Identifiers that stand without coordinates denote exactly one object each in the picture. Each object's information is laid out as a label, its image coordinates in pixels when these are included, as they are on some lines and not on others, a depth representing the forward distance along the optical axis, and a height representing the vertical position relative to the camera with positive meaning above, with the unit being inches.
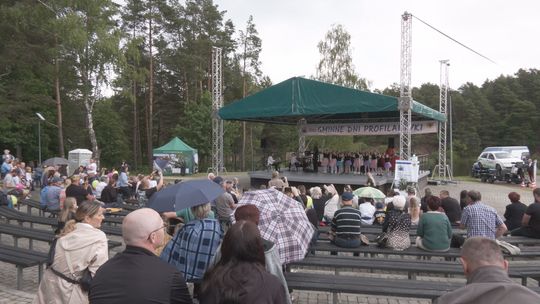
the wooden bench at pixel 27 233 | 213.2 -43.7
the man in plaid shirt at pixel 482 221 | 213.6 -35.6
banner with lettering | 751.7 +47.7
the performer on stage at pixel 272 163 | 912.4 -23.4
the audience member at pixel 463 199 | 305.2 -34.1
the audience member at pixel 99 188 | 431.5 -37.3
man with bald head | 71.7 -21.9
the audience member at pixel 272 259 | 90.4 -23.3
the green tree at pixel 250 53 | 1530.5 +366.0
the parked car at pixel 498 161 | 893.2 -18.7
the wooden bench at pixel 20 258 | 177.3 -45.9
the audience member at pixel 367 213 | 293.2 -42.6
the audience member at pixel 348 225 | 202.5 -35.3
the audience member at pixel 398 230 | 206.4 -38.4
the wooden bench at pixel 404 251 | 198.7 -48.0
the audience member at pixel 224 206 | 291.3 -37.8
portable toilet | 823.1 -10.7
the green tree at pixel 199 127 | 1289.4 +79.4
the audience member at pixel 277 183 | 298.5 -22.8
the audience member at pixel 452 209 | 288.2 -39.1
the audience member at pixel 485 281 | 58.6 -19.6
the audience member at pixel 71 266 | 107.3 -29.3
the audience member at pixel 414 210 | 265.4 -37.0
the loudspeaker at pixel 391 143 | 844.1 +19.3
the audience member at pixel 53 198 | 338.3 -37.0
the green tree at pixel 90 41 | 837.2 +230.2
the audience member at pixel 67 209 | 175.9 -24.3
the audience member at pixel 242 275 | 69.8 -21.3
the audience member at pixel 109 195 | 393.4 -39.9
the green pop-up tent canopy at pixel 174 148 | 1040.8 +11.6
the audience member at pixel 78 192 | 308.5 -29.5
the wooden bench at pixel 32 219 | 248.2 -44.0
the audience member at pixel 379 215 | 285.0 -43.5
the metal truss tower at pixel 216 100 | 732.4 +93.9
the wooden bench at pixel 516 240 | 226.2 -48.2
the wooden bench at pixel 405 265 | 164.1 -46.4
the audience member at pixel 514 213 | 269.4 -39.8
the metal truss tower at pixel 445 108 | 819.4 +87.1
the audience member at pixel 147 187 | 358.1 -31.7
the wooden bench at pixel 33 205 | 341.0 -44.8
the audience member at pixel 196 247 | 109.6 -25.1
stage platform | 646.5 -43.4
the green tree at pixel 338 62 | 1380.4 +301.2
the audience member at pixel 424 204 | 287.6 -37.2
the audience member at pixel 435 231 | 199.8 -38.0
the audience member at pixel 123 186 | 470.0 -37.8
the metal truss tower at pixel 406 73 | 574.2 +111.5
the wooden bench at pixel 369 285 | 140.1 -46.9
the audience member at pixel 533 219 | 235.6 -38.3
